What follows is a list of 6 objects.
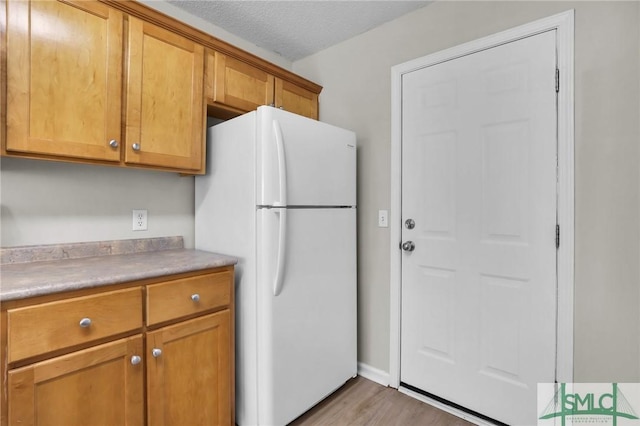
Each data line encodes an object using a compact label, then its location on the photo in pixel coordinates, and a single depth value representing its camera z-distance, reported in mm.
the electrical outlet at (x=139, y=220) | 1802
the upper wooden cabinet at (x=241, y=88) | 1814
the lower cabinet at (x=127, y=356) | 1032
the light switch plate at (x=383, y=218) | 2113
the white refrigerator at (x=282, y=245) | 1589
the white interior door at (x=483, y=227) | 1560
